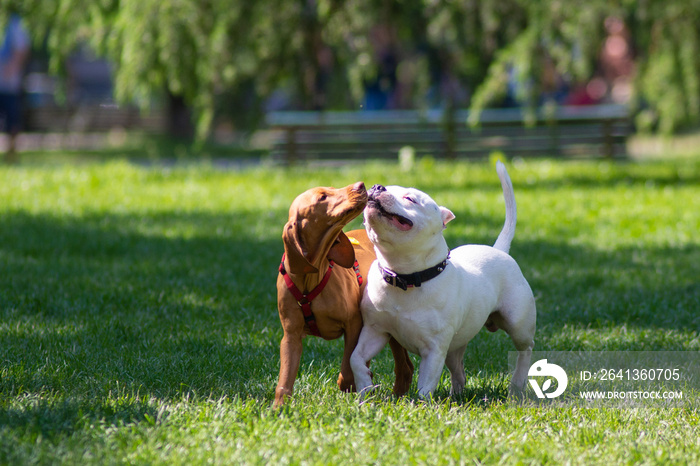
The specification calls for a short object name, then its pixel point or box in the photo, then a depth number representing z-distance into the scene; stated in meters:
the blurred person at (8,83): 20.97
